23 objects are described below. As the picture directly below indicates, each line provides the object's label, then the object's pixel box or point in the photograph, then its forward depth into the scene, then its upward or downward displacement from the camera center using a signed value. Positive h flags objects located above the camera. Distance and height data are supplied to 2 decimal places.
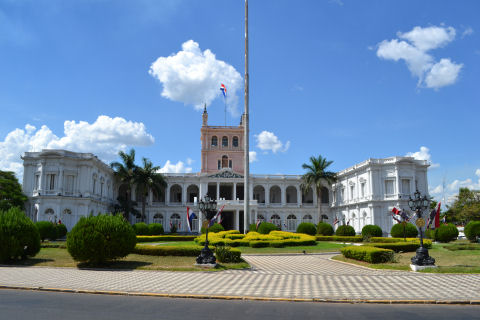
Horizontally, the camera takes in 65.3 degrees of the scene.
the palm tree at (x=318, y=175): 57.97 +6.60
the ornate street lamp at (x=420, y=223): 17.66 -0.30
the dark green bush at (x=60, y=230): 38.76 -1.26
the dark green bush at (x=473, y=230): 34.97 -1.25
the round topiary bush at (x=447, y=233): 34.12 -1.43
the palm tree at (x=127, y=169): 54.88 +7.12
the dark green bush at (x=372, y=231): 41.44 -1.50
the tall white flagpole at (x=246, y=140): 34.88 +7.32
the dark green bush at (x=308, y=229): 44.75 -1.36
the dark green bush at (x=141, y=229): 45.03 -1.33
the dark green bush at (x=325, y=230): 45.25 -1.50
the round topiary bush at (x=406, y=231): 37.16 -1.36
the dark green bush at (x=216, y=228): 42.22 -1.17
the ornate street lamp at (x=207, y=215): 17.92 +0.14
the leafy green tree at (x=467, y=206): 53.19 +1.69
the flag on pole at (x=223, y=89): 45.91 +15.60
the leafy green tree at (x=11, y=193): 44.19 +2.94
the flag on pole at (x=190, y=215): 34.51 +0.25
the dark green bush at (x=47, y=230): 35.69 -1.14
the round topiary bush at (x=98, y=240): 17.30 -1.01
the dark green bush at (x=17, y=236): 18.67 -0.92
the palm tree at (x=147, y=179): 54.88 +5.65
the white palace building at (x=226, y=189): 47.47 +4.34
